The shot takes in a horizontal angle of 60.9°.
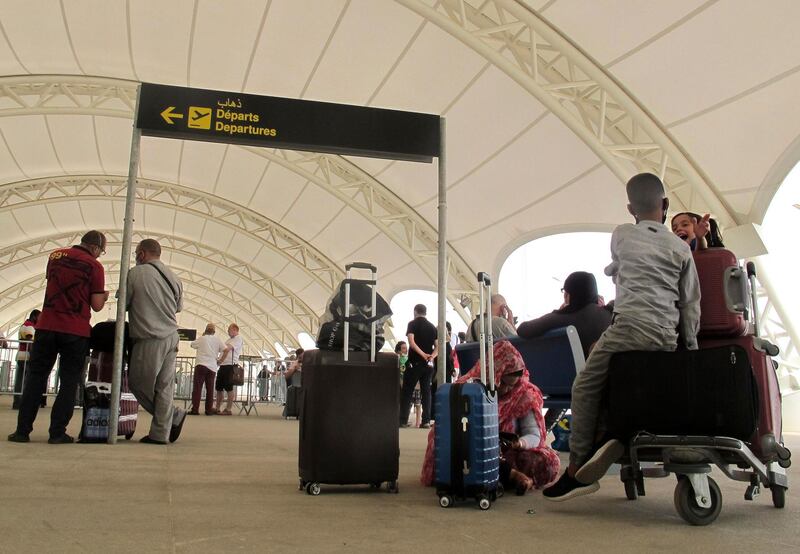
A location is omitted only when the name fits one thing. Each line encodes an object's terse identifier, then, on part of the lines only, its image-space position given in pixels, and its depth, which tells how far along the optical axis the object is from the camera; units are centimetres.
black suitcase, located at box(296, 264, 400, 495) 352
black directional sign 606
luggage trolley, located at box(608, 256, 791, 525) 277
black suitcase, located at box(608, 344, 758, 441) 274
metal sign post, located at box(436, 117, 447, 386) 521
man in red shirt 559
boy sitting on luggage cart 297
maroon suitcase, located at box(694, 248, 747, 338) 312
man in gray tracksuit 609
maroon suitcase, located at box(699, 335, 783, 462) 304
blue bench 479
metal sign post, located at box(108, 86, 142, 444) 595
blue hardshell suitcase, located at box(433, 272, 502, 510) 315
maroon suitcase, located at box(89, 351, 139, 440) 622
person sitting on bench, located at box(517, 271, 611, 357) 490
